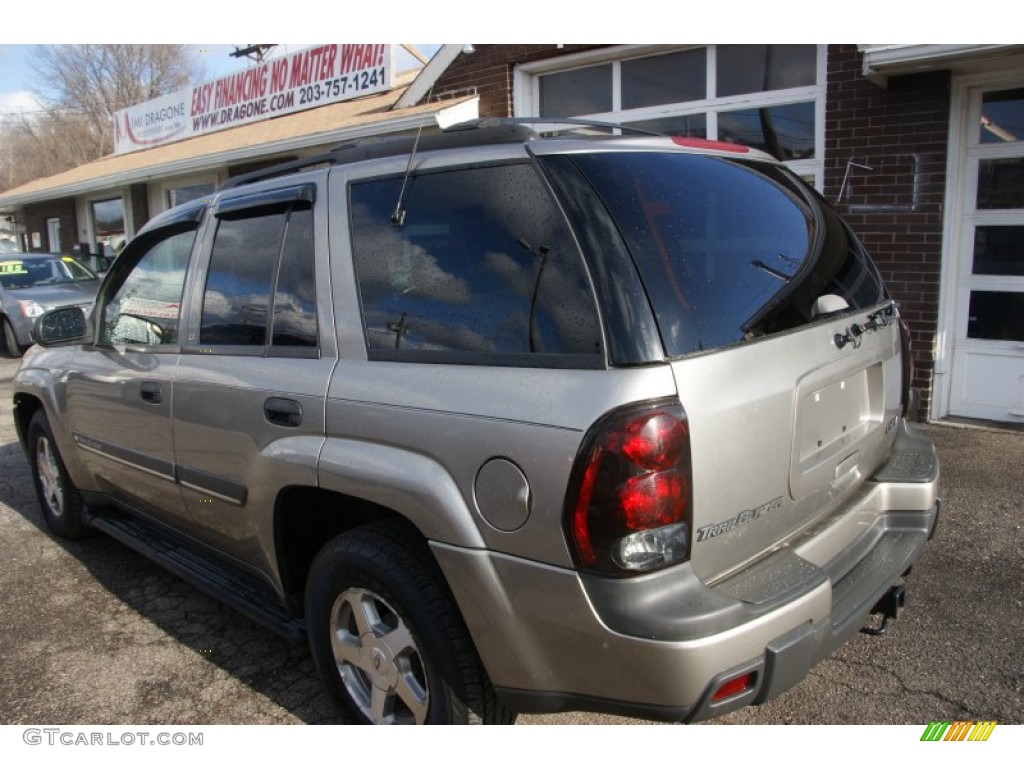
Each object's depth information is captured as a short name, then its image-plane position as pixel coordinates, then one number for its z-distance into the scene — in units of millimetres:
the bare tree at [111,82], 36781
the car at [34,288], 10898
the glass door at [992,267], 5707
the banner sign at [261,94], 11641
